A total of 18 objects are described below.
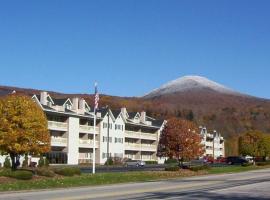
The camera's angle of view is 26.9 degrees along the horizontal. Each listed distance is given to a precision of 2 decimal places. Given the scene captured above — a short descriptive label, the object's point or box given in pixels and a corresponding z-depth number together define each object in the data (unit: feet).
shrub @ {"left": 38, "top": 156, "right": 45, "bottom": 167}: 235.81
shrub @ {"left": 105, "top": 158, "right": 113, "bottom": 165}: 306.14
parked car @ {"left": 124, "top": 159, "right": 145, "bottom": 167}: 305.79
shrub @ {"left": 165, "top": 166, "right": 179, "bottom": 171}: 195.50
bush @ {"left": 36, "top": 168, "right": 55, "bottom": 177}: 149.59
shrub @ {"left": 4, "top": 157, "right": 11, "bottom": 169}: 225.27
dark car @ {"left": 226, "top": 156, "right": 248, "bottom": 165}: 338.17
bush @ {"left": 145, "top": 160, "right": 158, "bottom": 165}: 370.80
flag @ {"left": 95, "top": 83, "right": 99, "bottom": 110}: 166.50
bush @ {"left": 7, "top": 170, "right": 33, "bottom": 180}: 131.95
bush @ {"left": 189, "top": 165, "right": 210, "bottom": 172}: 205.55
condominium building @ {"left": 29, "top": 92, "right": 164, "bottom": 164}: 299.79
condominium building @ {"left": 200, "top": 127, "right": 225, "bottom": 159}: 558.56
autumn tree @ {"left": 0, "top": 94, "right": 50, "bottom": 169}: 151.84
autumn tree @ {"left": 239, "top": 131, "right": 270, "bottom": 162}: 364.17
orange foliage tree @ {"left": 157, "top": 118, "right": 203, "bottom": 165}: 213.87
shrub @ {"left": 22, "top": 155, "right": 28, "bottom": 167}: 238.07
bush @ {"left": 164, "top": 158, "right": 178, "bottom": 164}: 355.56
